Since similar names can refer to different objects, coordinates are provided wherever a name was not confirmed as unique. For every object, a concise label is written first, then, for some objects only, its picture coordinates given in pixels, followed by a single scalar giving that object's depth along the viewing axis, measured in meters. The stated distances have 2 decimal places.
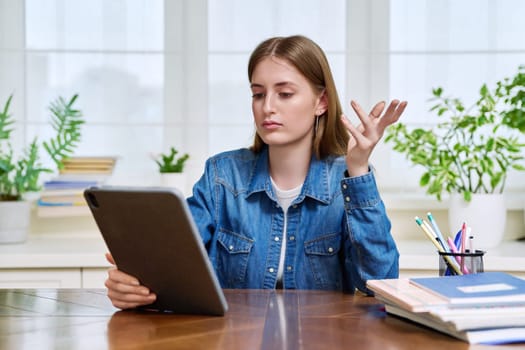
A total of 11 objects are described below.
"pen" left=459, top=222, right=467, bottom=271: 2.16
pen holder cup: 2.08
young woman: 2.45
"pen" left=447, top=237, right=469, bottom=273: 2.08
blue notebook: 1.88
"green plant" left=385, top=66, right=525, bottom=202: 3.08
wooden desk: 1.84
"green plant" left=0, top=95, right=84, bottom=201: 3.16
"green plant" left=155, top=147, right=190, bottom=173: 3.26
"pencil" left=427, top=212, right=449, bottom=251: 2.14
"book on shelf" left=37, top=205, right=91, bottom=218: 3.25
